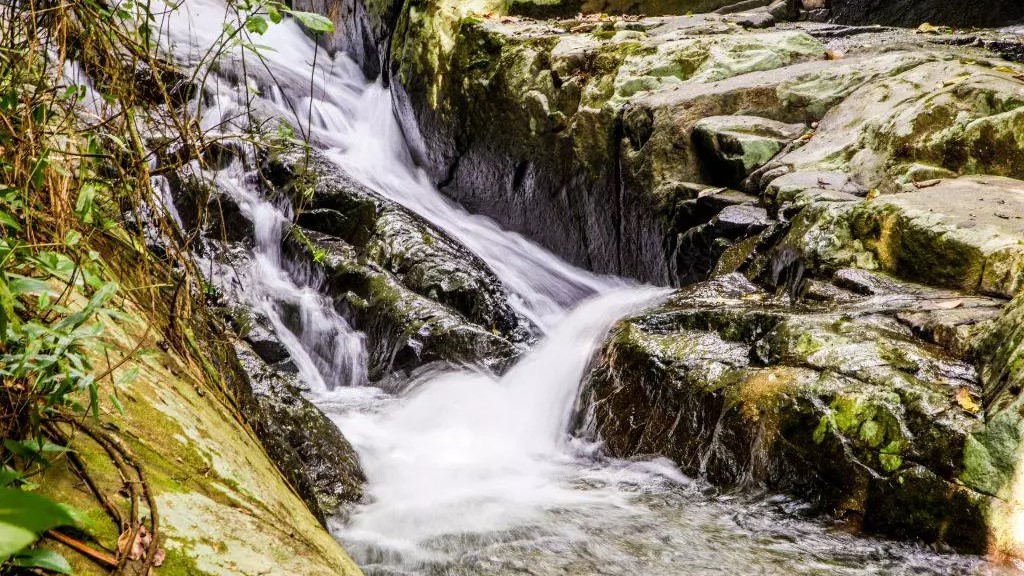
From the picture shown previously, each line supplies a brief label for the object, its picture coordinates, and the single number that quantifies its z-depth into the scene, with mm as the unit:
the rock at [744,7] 12234
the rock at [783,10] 12289
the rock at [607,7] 11648
